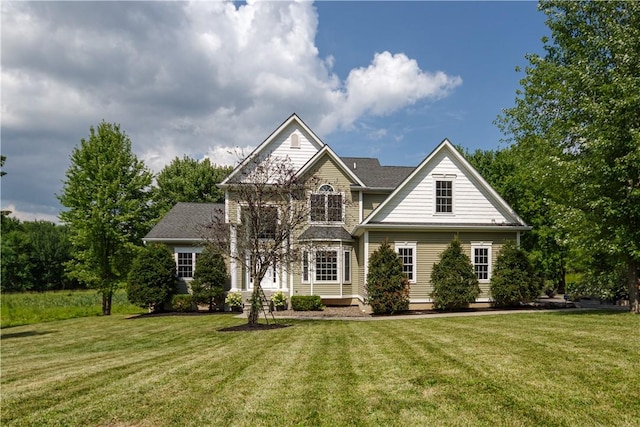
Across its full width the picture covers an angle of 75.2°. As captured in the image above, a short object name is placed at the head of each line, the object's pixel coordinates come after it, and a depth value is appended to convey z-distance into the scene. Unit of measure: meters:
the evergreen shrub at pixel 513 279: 19.62
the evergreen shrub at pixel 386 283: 18.69
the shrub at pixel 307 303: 21.39
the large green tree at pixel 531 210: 28.44
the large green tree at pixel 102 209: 25.08
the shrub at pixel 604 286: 19.19
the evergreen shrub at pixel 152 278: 22.17
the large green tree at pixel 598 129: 14.41
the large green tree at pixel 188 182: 46.25
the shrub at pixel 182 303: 22.84
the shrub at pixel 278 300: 22.22
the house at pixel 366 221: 20.30
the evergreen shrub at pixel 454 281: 19.30
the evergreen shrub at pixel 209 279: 22.06
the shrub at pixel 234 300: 22.53
